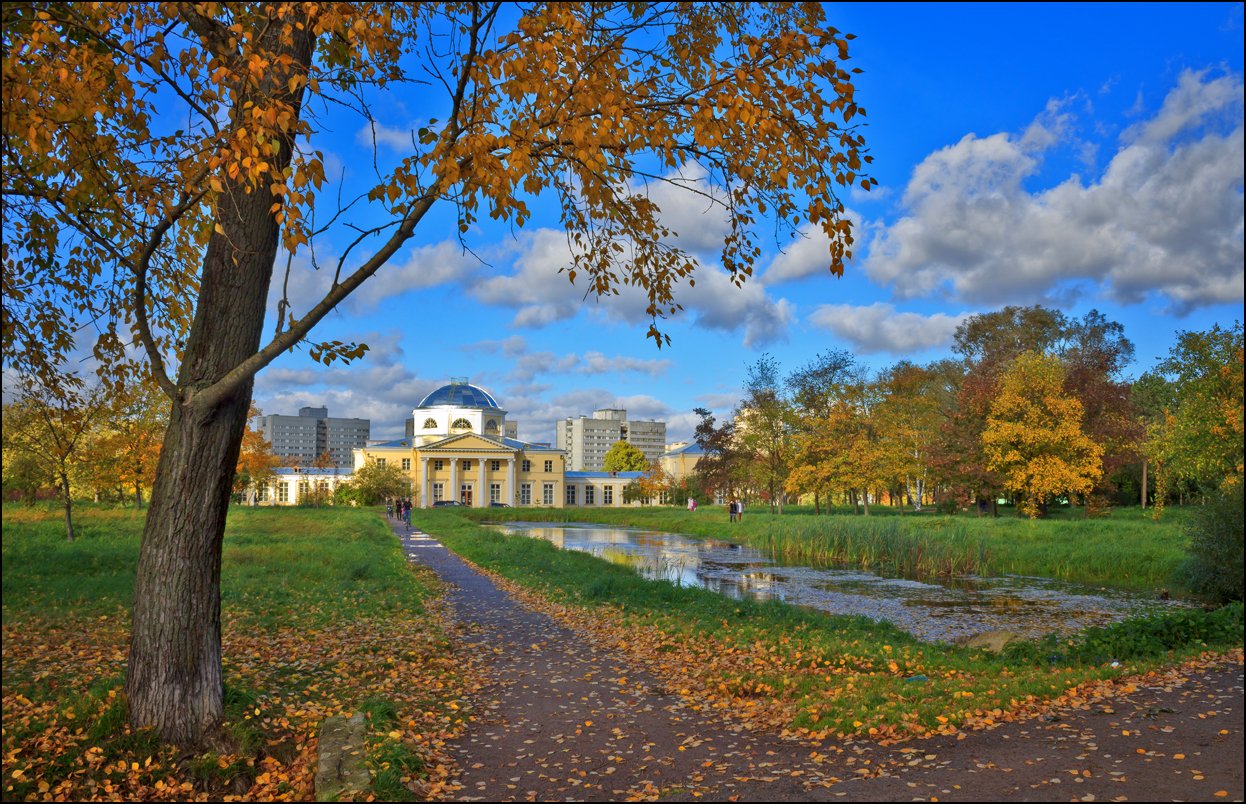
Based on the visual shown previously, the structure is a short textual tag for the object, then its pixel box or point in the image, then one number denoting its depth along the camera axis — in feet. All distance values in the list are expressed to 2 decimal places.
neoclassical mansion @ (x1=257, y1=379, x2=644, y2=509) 273.33
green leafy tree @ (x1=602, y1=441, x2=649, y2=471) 359.91
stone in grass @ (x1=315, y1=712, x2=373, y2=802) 16.40
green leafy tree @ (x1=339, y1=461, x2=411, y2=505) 208.33
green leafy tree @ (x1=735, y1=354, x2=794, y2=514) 140.56
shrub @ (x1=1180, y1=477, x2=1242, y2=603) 42.09
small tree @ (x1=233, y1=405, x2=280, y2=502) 144.46
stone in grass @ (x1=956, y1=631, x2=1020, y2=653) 31.99
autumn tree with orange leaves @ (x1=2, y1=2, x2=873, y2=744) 17.76
